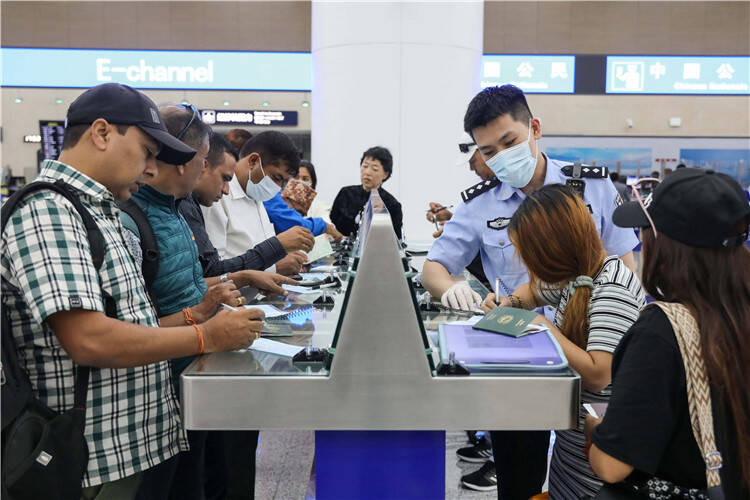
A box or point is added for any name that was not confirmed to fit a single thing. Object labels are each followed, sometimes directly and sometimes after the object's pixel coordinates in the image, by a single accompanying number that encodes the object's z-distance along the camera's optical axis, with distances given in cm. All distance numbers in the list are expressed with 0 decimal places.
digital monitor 1085
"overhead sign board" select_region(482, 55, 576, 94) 1241
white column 594
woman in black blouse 507
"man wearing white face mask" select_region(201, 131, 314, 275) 301
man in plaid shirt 129
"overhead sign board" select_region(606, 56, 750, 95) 1245
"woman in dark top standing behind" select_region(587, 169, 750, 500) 114
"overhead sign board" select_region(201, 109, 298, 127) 1252
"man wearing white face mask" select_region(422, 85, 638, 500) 236
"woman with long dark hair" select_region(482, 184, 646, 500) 153
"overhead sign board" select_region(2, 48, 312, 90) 1198
